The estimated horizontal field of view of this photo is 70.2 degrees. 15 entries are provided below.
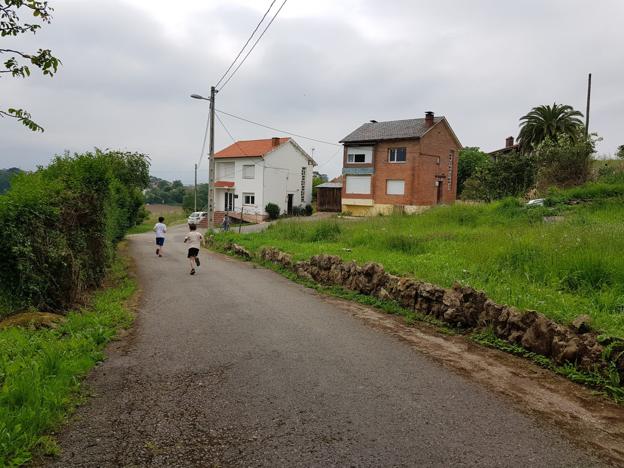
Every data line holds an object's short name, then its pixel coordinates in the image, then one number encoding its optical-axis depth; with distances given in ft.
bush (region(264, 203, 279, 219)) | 141.79
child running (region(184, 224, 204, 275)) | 42.86
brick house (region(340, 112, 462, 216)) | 118.93
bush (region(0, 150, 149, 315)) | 22.06
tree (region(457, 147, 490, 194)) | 172.51
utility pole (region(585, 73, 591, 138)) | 111.65
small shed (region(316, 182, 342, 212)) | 143.94
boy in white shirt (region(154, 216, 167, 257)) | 59.16
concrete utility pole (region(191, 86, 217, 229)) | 76.69
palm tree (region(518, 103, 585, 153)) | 115.36
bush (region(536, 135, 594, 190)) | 73.56
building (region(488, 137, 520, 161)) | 162.21
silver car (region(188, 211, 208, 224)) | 141.49
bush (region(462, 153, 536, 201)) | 103.24
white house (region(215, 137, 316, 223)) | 142.82
